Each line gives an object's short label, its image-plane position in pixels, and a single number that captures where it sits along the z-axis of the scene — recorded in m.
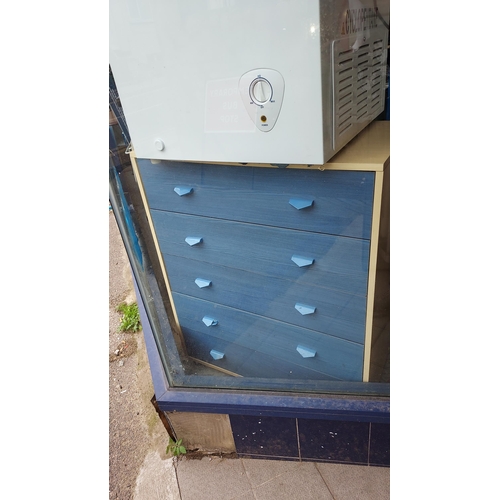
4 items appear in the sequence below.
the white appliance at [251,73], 0.88
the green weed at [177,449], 1.63
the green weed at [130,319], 2.37
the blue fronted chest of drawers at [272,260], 1.16
